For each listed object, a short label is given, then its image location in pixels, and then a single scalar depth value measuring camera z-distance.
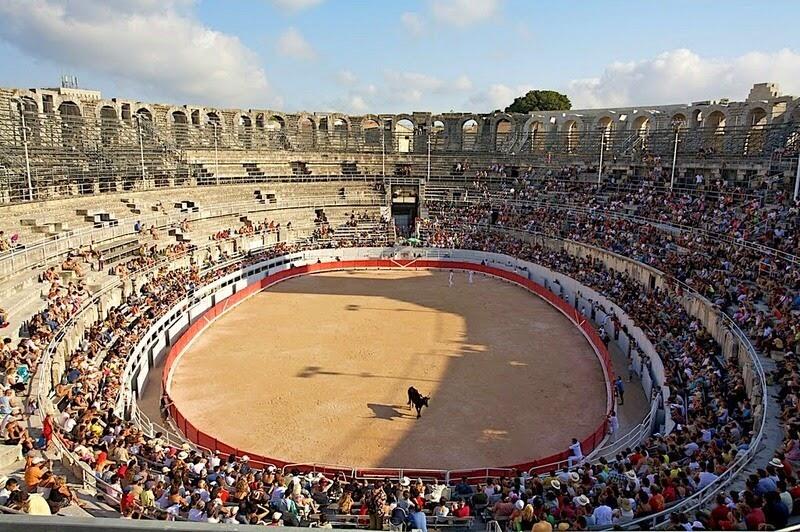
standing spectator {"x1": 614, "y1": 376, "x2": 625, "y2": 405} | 21.00
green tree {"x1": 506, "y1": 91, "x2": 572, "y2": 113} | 89.12
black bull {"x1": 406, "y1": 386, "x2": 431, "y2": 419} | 20.11
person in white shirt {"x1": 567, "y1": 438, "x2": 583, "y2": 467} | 16.54
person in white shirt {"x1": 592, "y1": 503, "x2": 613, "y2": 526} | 11.12
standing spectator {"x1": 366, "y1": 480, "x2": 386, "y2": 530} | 11.69
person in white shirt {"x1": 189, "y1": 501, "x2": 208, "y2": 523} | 11.24
